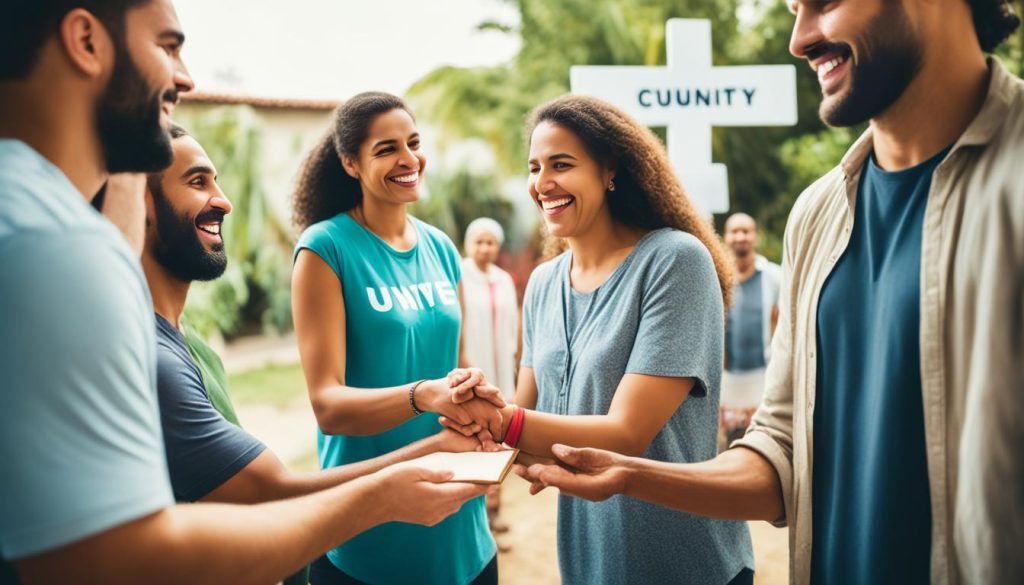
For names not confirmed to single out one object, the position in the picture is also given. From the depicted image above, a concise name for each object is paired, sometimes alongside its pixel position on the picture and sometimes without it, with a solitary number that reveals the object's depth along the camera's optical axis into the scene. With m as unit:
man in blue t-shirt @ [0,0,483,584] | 0.80
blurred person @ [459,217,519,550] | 5.77
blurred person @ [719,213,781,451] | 5.24
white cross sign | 3.63
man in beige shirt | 1.14
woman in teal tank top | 2.07
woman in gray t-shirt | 1.81
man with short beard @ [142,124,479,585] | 1.43
